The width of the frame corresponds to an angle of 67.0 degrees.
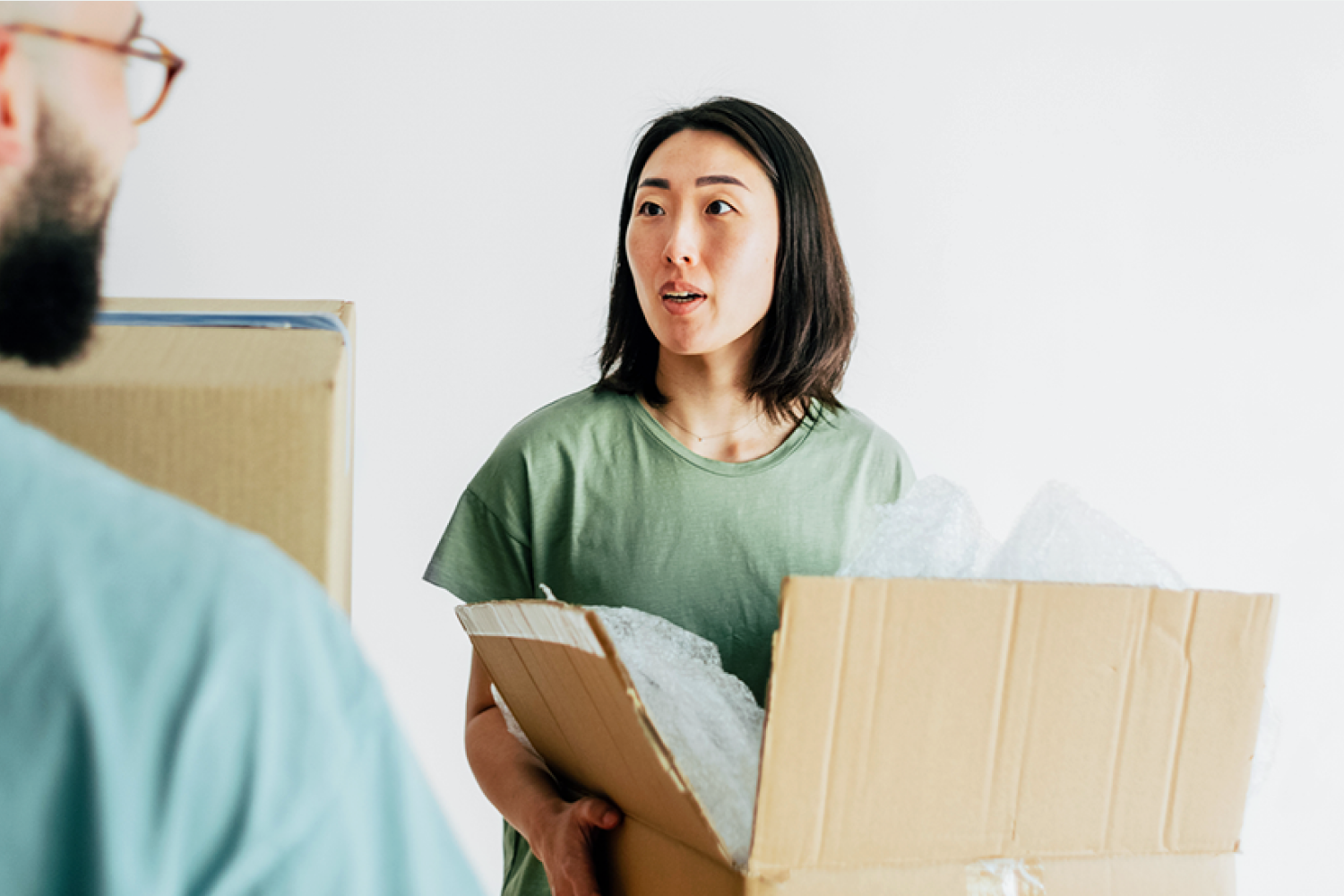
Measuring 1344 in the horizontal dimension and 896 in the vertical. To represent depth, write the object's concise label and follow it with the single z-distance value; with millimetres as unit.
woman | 902
